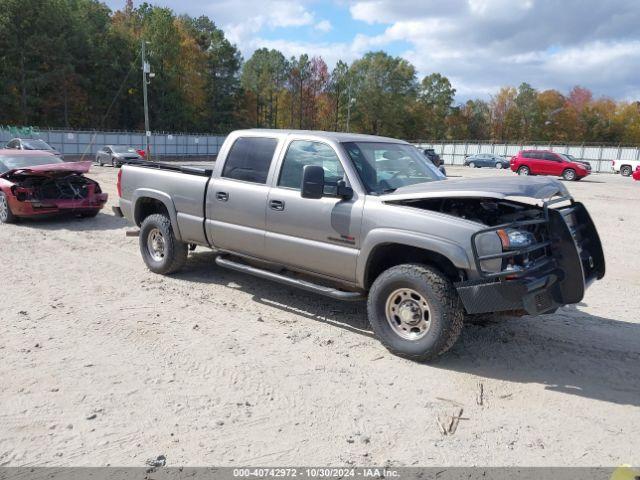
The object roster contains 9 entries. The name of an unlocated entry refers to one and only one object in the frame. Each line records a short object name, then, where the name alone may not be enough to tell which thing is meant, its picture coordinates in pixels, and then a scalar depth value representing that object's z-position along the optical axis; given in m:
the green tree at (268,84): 94.25
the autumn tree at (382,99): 90.94
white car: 37.56
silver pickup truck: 4.07
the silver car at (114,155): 30.67
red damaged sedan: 10.24
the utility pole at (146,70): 32.42
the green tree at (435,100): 94.94
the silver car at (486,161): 50.91
